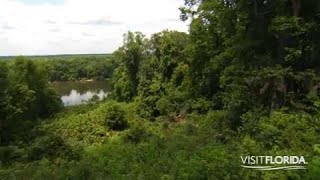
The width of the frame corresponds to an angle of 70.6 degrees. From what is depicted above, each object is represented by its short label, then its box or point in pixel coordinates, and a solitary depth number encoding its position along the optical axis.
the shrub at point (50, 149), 8.01
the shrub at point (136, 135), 9.82
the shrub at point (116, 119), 22.04
